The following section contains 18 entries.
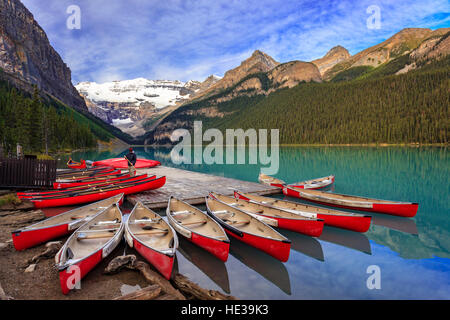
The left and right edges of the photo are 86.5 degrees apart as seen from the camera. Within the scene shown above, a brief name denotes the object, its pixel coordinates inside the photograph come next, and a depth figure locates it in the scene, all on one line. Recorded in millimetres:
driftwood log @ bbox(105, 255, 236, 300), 6249
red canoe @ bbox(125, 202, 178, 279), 7315
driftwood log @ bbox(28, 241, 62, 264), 8023
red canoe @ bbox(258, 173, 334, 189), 22381
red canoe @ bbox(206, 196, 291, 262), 8781
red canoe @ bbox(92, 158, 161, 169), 35616
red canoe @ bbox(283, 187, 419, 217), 14430
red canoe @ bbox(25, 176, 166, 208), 14648
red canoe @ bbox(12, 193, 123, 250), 8805
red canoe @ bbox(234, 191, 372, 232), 11750
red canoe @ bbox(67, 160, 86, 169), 33925
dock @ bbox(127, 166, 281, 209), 17452
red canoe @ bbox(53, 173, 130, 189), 17797
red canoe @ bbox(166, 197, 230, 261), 8711
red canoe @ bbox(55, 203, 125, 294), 6391
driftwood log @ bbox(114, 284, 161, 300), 5663
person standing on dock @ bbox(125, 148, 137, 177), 21245
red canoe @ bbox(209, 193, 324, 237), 10925
